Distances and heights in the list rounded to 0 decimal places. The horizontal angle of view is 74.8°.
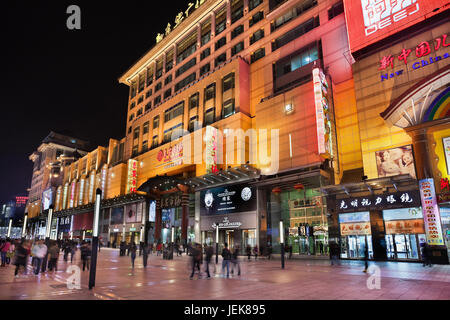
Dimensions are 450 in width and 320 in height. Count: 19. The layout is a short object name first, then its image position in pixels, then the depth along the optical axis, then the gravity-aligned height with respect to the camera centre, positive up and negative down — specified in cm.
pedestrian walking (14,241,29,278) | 1432 -122
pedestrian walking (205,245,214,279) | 1540 -131
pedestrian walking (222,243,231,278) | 1576 -154
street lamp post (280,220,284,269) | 1978 -78
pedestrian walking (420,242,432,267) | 1969 -197
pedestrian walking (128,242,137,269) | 1953 -149
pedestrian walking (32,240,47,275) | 1546 -122
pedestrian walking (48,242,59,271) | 1664 -138
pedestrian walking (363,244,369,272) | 1692 -166
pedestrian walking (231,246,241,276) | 1614 -169
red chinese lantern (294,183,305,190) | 3092 +416
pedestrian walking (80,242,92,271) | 1731 -123
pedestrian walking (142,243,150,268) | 2025 -176
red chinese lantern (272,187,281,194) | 3347 +412
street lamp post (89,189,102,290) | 1108 -46
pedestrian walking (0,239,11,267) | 1945 -131
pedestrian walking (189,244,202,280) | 1509 -135
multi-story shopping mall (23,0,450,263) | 2344 +997
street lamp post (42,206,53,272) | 1905 +18
